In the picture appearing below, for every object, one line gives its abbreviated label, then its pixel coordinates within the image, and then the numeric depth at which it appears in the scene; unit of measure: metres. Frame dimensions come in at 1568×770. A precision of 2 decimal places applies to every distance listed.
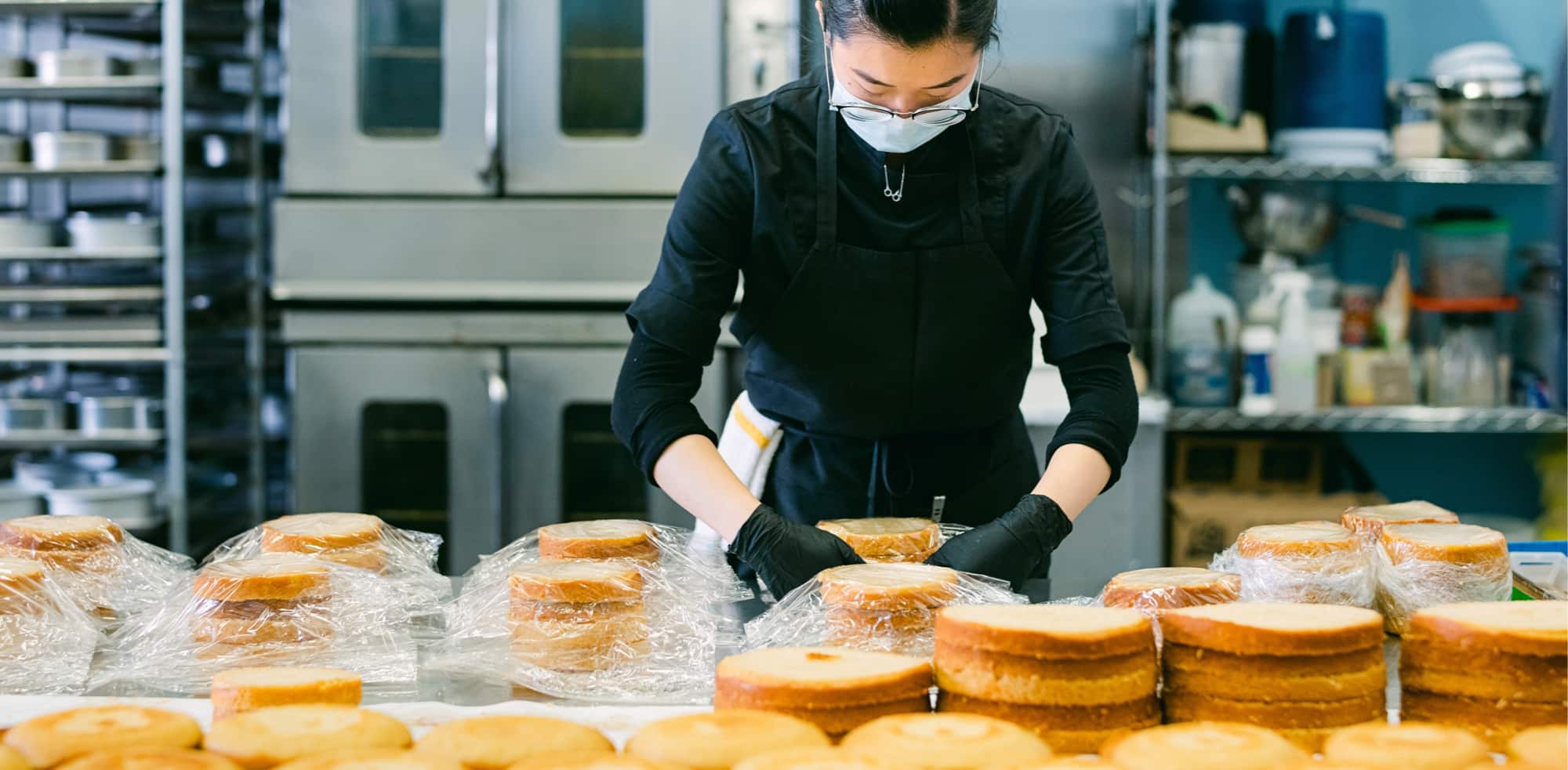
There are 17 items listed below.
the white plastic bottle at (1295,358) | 3.05
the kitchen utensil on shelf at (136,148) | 2.84
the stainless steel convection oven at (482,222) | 2.92
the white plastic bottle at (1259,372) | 3.05
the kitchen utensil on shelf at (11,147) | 2.80
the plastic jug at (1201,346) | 3.05
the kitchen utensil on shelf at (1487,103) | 3.08
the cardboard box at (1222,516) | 2.99
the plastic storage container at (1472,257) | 3.20
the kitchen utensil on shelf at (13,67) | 2.81
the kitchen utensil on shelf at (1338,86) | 3.05
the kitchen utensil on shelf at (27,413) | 2.81
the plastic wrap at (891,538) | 1.42
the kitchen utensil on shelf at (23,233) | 2.78
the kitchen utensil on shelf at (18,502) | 2.84
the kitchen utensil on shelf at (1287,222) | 3.26
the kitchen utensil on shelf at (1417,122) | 3.06
